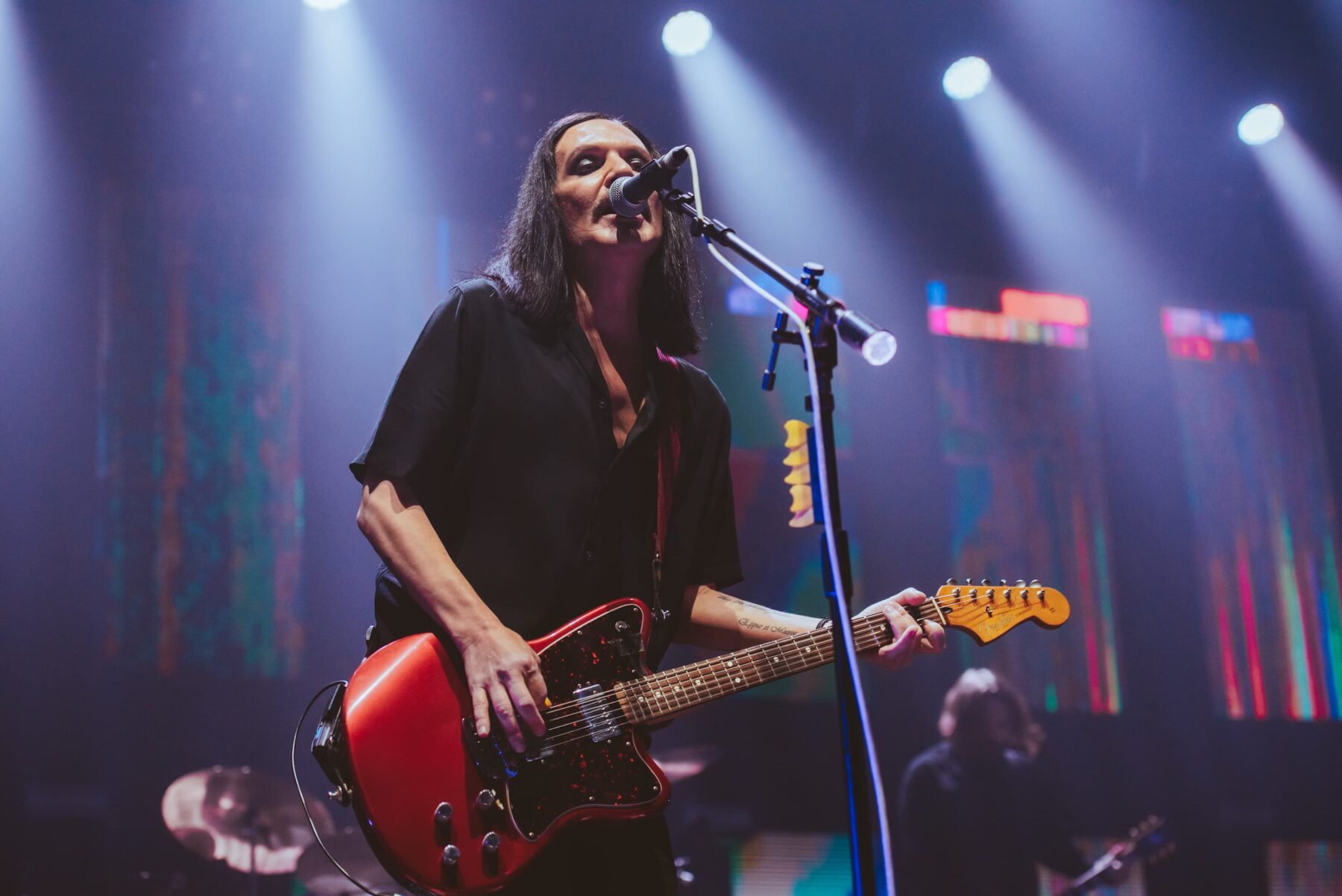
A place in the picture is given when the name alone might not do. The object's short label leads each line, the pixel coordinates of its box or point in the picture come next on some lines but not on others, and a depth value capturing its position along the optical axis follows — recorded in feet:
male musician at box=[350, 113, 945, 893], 7.24
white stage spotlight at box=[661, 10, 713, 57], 21.53
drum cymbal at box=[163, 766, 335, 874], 15.85
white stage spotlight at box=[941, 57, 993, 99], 23.03
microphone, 7.35
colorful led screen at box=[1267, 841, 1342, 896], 20.90
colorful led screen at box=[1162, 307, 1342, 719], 22.34
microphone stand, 5.40
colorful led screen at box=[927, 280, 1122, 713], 21.52
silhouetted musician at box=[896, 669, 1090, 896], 19.43
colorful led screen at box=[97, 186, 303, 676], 17.11
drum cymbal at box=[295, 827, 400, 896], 15.56
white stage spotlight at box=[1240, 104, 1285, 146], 24.58
